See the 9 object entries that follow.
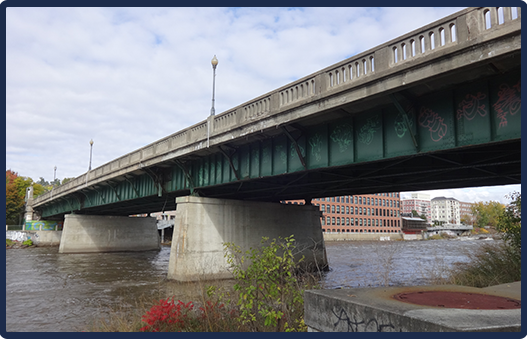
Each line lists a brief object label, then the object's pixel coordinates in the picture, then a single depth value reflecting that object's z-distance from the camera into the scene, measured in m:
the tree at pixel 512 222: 14.48
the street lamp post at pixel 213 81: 18.53
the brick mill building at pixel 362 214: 91.56
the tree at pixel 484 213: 150.82
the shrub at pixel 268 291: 7.46
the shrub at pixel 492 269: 12.18
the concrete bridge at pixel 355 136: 9.48
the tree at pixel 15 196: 77.94
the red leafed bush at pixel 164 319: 8.07
